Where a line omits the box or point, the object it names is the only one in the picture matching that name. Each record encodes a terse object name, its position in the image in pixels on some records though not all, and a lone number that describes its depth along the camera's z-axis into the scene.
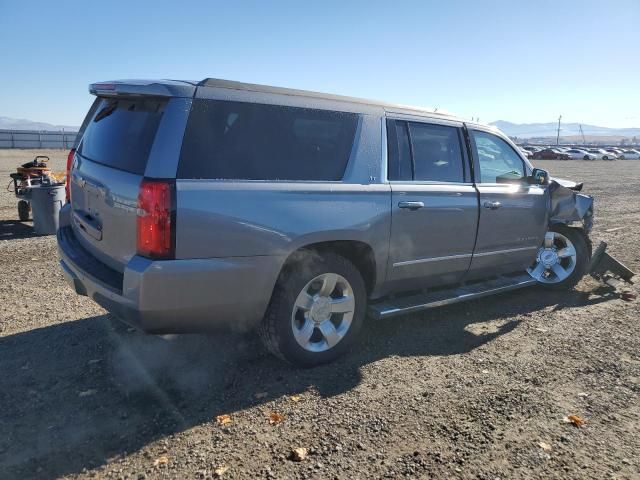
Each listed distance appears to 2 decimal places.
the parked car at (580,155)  60.97
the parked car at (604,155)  63.75
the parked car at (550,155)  59.31
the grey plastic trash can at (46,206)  8.18
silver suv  3.10
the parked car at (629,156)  69.12
